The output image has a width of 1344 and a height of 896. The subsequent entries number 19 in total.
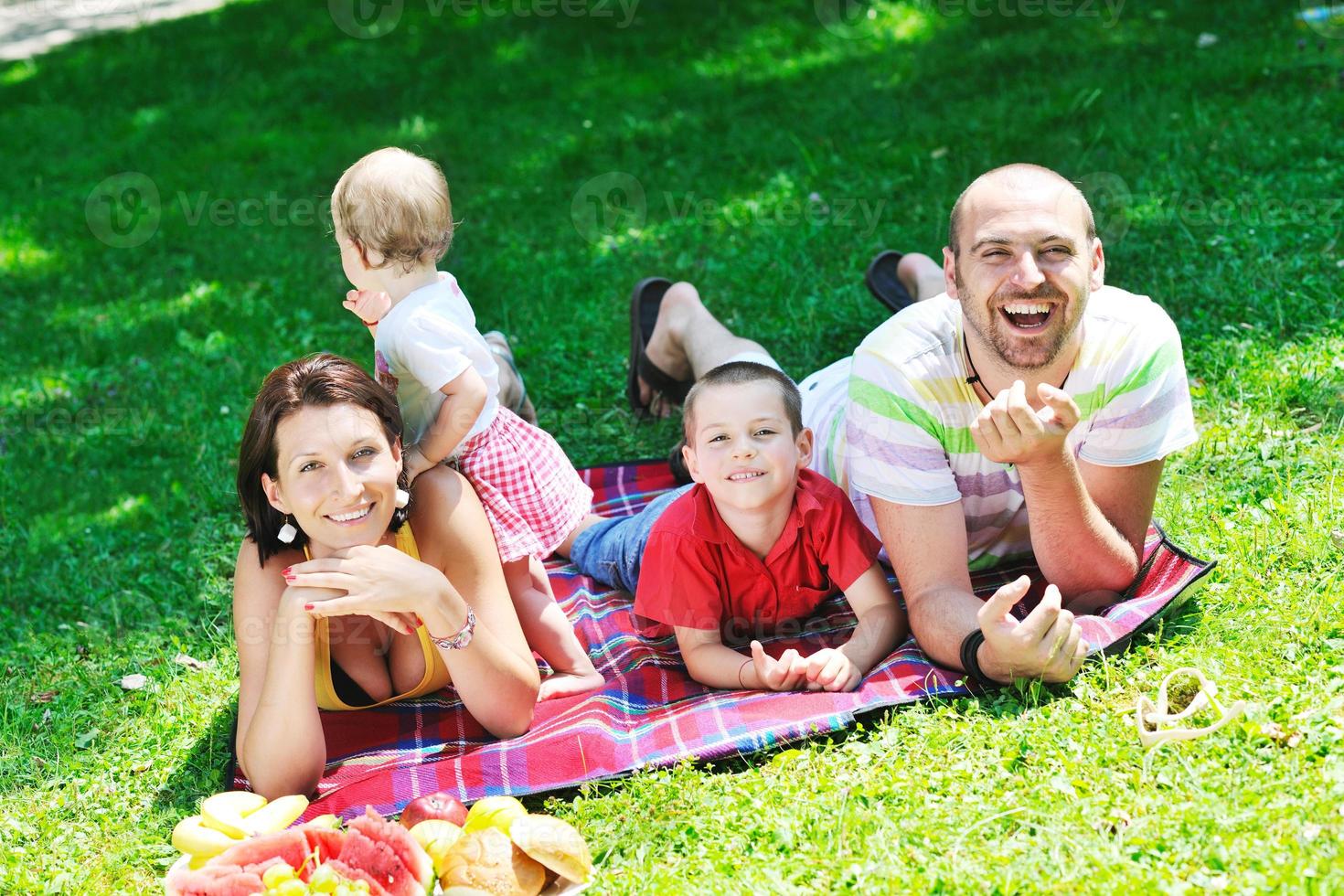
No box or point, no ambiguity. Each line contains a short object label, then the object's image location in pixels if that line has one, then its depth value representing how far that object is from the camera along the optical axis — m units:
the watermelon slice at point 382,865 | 2.79
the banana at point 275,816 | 3.12
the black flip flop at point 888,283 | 5.57
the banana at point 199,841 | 3.03
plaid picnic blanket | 3.40
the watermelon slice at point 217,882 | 2.80
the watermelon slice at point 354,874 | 2.72
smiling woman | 3.31
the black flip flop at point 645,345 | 5.53
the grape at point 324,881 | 2.71
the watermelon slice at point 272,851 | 2.90
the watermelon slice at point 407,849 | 2.83
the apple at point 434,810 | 3.10
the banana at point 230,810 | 3.08
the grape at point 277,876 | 2.76
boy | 3.72
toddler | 3.76
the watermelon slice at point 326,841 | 2.91
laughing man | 3.42
